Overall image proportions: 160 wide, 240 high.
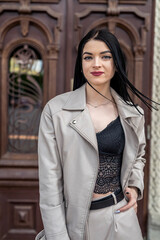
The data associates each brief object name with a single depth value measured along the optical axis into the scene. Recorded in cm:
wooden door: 268
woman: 134
